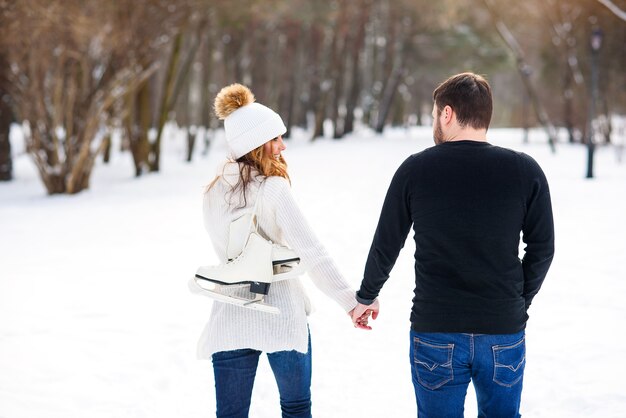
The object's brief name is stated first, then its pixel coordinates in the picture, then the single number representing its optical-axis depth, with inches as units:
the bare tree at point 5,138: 710.5
